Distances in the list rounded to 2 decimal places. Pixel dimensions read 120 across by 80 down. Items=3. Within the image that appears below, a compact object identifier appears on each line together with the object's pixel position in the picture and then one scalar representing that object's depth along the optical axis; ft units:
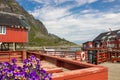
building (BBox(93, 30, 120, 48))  86.79
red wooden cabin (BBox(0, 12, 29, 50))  46.22
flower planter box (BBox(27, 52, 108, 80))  5.25
